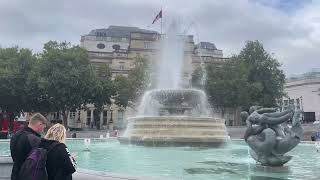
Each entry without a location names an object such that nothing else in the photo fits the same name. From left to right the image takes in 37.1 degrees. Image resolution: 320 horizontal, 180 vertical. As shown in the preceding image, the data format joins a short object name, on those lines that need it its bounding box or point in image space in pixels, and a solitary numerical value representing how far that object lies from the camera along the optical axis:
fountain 21.98
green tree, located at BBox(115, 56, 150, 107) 64.94
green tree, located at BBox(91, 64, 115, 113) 57.56
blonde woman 5.01
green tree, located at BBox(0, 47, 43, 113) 53.91
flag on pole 54.06
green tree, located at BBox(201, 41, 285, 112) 63.94
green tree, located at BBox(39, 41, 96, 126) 54.06
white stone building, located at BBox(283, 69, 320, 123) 88.50
